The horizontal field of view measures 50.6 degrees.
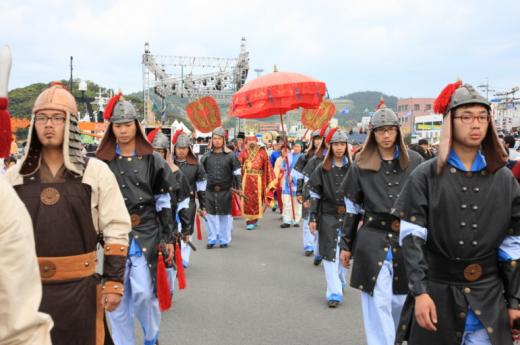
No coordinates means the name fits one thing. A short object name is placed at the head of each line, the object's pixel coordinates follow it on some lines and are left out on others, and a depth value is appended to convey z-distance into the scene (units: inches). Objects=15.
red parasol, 419.2
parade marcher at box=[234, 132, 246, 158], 657.0
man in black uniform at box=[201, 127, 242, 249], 434.0
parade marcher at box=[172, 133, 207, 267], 366.9
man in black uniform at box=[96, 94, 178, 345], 188.9
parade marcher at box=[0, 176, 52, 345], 71.5
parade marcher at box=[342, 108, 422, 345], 181.1
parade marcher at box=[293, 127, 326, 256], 389.4
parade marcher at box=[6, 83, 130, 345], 133.6
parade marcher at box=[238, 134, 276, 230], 535.8
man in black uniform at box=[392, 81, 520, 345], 126.8
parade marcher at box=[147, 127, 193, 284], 201.0
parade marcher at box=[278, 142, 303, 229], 540.7
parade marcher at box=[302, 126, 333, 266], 357.2
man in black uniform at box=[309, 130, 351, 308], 287.1
